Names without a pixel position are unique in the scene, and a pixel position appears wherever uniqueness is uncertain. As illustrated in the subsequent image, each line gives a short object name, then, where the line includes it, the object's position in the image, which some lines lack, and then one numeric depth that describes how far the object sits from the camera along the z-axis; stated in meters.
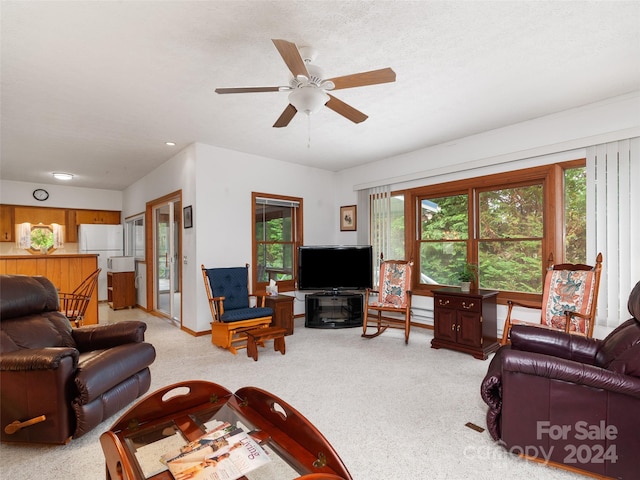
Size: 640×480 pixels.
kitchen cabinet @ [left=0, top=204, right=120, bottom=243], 6.76
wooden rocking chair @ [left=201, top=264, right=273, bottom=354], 3.93
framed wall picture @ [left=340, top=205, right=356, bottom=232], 6.04
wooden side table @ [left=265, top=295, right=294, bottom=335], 4.48
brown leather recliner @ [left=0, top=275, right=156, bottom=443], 1.99
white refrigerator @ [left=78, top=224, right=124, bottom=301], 7.37
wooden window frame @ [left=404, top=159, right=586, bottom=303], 3.72
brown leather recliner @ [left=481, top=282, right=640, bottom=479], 1.68
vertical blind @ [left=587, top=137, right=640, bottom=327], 3.18
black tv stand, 5.16
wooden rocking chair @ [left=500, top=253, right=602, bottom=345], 3.06
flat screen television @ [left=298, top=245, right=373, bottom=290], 5.24
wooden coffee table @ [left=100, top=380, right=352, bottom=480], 1.31
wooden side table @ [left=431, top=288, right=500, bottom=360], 3.71
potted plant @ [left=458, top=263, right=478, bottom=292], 4.08
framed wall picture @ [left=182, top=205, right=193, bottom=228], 4.73
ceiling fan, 2.06
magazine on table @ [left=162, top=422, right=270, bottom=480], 1.28
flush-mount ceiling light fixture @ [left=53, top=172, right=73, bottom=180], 6.21
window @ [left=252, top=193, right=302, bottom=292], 5.34
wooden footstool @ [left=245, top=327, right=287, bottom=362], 3.59
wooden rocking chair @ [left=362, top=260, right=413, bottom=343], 4.48
